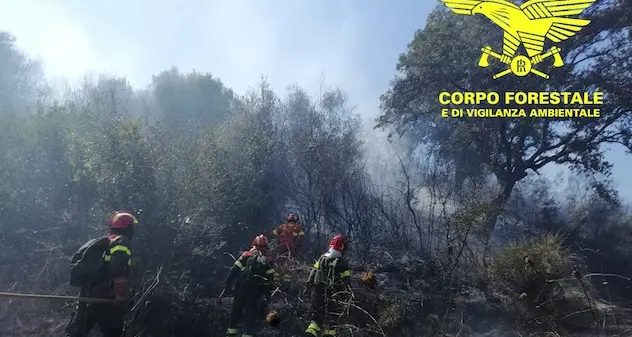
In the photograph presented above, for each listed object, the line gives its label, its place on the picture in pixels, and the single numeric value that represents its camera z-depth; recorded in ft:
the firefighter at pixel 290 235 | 33.73
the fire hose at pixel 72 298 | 16.75
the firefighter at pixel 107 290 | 19.36
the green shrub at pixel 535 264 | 30.50
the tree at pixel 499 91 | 52.60
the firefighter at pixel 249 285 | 23.68
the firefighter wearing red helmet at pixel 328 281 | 21.07
